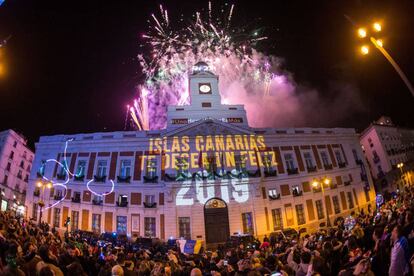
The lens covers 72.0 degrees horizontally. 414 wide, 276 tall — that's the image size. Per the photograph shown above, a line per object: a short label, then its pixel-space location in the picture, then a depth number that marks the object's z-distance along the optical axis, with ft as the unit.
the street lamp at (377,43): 30.48
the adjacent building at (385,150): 162.71
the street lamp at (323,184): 82.64
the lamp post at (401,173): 160.98
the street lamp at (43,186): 101.37
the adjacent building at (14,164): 149.28
